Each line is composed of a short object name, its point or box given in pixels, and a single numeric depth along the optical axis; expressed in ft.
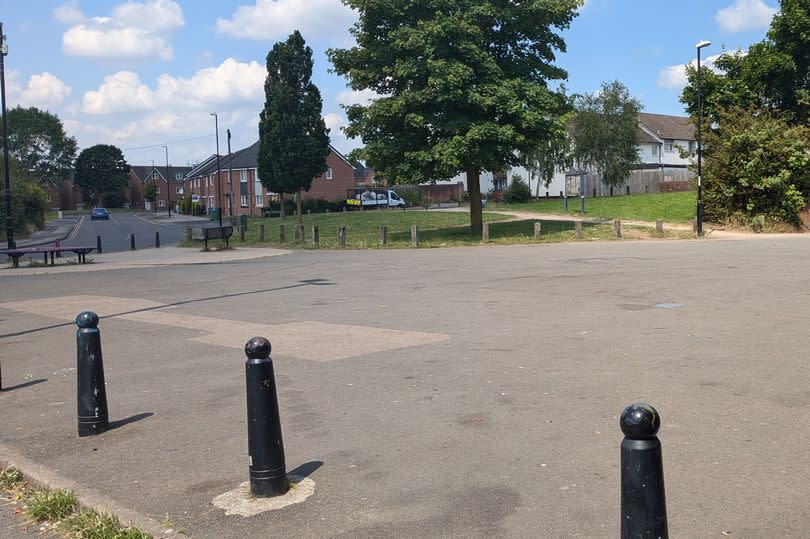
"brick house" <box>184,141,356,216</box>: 275.18
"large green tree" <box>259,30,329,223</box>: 183.42
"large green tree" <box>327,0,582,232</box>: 92.99
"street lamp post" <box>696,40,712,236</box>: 95.35
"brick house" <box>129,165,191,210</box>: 448.24
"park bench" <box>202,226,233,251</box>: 95.50
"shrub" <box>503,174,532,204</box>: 201.87
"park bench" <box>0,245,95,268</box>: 77.15
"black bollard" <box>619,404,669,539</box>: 8.91
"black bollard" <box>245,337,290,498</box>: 14.29
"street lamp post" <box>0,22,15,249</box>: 86.02
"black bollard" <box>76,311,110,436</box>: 18.67
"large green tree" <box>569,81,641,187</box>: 196.13
